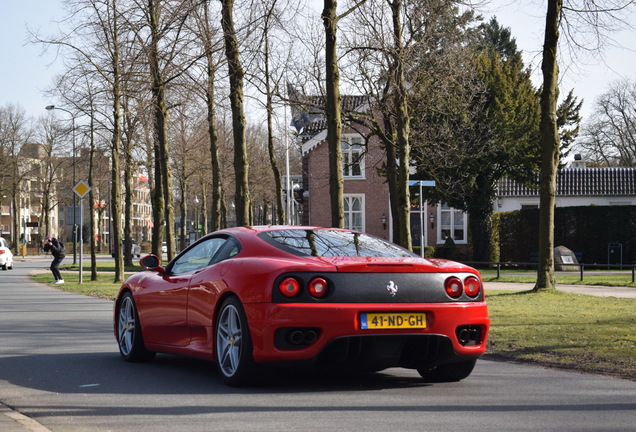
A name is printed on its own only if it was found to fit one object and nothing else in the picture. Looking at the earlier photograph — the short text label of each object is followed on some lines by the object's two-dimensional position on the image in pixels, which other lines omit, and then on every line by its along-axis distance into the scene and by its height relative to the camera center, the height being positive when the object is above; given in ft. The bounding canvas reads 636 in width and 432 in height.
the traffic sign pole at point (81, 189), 102.63 +3.28
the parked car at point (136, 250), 262.43 -7.86
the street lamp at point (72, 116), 115.98 +11.93
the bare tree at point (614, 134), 254.68 +19.56
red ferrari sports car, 25.30 -2.32
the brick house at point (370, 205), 182.91 +1.97
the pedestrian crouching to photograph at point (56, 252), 113.09 -3.44
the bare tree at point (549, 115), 69.97 +6.71
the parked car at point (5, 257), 176.65 -6.02
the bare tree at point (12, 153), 267.39 +19.19
